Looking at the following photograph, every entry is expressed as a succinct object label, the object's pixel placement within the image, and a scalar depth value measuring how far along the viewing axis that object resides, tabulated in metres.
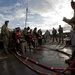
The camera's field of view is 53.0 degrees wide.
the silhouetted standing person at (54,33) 12.27
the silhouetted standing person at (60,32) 9.27
